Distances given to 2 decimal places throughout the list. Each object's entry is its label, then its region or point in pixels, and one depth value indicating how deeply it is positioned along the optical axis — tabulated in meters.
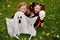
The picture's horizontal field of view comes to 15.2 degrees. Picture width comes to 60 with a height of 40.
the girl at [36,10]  4.75
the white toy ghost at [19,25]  4.62
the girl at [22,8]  4.70
